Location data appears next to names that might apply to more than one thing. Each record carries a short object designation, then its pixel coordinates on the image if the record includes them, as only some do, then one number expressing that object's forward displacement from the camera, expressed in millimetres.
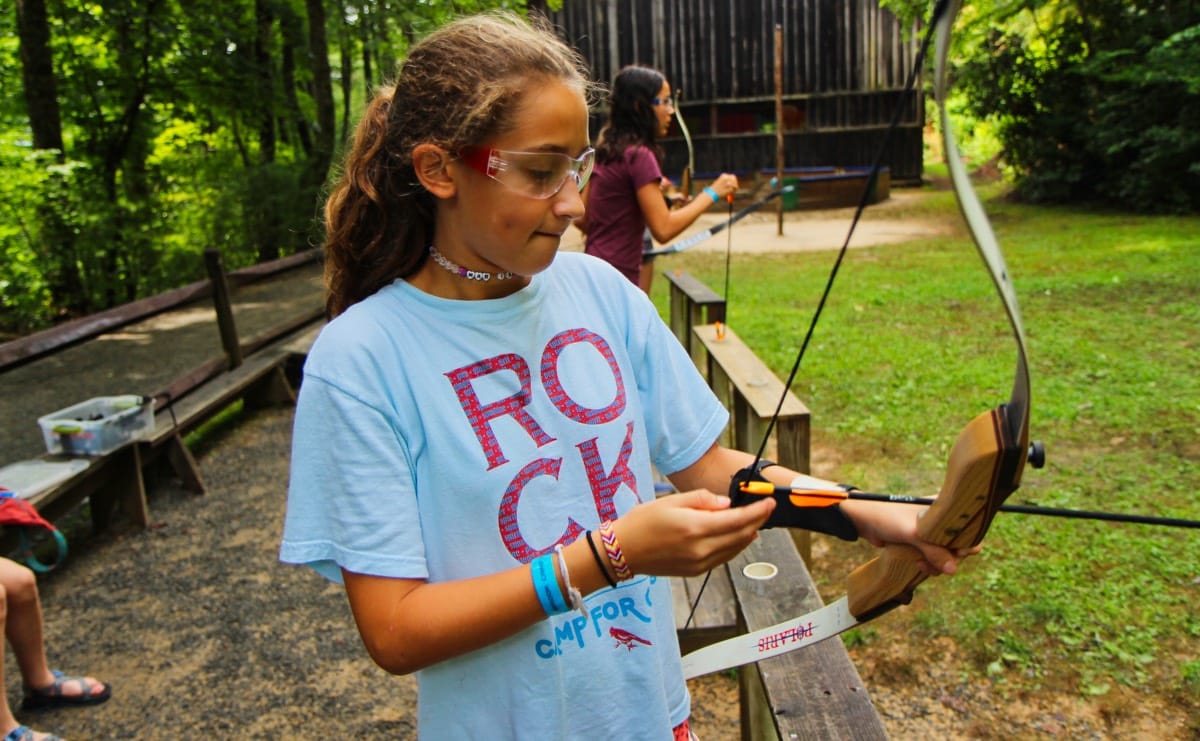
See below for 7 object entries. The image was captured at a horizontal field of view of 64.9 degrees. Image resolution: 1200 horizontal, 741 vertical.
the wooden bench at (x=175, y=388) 4508
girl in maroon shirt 4047
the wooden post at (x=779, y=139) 14453
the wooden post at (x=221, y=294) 6496
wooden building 20891
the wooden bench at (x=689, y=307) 4668
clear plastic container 4617
